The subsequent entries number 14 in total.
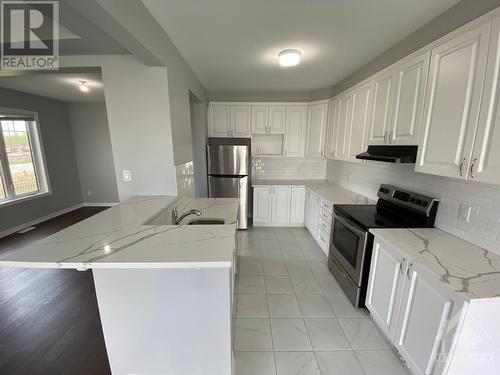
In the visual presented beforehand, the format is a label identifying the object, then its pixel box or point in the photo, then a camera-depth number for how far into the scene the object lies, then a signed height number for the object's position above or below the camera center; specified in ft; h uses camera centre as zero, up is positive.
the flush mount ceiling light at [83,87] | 10.89 +3.52
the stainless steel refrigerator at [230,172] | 12.12 -1.11
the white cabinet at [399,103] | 5.62 +1.51
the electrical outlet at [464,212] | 5.10 -1.44
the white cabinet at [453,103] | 4.16 +1.09
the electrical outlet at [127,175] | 7.24 -0.76
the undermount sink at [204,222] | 6.47 -2.12
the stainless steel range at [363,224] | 6.09 -2.10
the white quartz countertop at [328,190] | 9.03 -1.90
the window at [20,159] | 12.35 -0.40
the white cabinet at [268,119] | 12.75 +2.04
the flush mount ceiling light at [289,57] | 7.15 +3.25
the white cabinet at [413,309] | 3.74 -3.26
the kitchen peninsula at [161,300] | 3.85 -2.83
